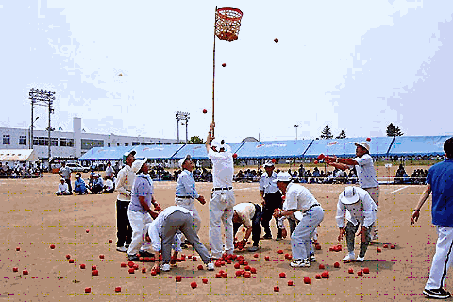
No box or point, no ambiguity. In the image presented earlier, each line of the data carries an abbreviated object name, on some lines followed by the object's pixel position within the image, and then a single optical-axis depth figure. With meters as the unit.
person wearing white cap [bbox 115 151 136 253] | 8.40
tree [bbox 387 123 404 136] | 117.38
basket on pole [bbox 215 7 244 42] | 9.72
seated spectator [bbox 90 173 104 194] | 23.73
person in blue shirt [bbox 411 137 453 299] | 5.24
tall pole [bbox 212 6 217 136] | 9.14
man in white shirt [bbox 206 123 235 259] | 7.58
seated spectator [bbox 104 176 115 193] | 24.19
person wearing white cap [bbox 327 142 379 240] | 8.21
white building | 75.06
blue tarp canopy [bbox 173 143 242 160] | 36.95
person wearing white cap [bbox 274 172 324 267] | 7.13
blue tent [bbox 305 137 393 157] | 29.20
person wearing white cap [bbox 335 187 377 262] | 7.07
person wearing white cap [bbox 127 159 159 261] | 7.69
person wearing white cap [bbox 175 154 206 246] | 7.70
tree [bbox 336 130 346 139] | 120.03
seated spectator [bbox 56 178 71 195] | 23.36
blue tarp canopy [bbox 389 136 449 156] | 27.38
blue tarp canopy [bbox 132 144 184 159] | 39.78
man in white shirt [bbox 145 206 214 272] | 6.80
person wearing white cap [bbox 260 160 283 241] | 9.56
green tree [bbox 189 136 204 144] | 83.70
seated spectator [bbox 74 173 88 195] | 23.42
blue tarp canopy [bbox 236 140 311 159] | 32.78
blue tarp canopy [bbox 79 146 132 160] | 42.91
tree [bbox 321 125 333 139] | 135.62
